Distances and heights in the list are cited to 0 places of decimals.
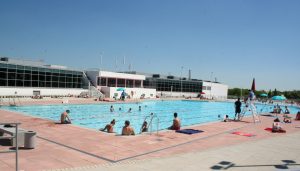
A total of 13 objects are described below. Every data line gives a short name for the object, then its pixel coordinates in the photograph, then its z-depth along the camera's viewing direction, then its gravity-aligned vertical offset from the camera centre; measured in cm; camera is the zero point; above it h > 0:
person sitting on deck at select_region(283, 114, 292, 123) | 1988 -191
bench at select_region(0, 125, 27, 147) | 866 -139
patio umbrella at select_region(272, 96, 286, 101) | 2474 -40
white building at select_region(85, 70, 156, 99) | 4019 +128
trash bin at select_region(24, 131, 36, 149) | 867 -157
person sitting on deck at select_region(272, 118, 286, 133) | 1481 -186
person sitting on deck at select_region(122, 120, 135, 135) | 1192 -169
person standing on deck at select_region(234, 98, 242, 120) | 1959 -101
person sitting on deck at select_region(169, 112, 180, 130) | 1374 -161
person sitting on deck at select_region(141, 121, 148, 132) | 1382 -182
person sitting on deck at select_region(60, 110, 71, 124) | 1473 -155
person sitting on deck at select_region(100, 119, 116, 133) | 1265 -171
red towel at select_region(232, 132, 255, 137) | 1321 -201
